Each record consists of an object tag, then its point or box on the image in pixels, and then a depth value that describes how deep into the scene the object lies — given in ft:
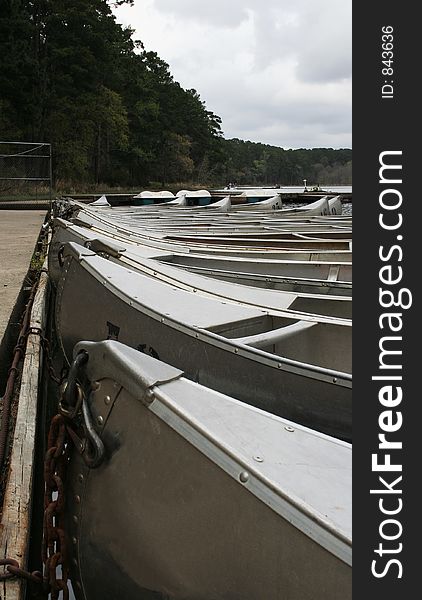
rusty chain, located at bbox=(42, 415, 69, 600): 5.18
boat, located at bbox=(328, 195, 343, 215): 46.68
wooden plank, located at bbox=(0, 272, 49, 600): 5.55
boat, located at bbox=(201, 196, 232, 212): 43.50
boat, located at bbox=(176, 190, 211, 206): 69.72
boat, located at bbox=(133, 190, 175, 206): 71.00
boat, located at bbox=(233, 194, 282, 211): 46.15
